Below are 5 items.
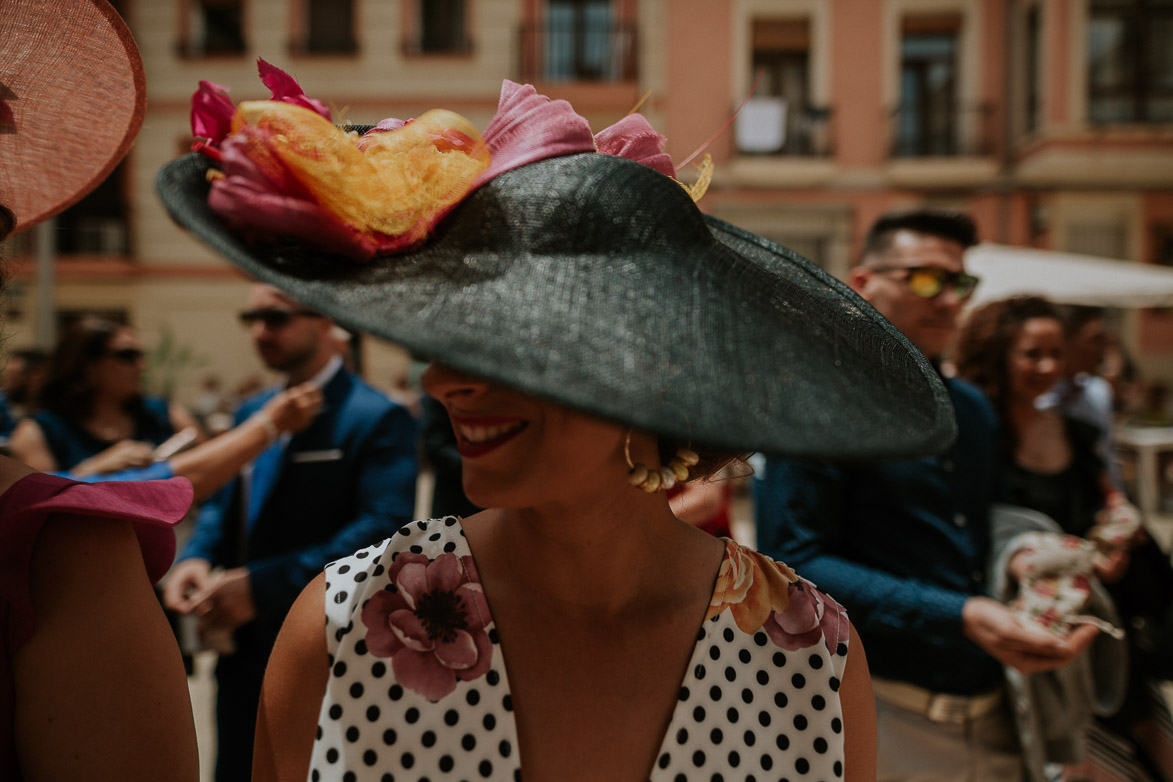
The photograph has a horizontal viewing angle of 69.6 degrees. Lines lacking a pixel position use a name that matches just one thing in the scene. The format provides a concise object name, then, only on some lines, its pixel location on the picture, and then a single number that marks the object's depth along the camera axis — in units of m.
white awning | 5.92
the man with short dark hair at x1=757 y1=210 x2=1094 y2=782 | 1.94
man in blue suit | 2.37
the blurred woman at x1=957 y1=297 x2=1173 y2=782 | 2.70
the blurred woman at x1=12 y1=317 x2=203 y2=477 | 3.27
